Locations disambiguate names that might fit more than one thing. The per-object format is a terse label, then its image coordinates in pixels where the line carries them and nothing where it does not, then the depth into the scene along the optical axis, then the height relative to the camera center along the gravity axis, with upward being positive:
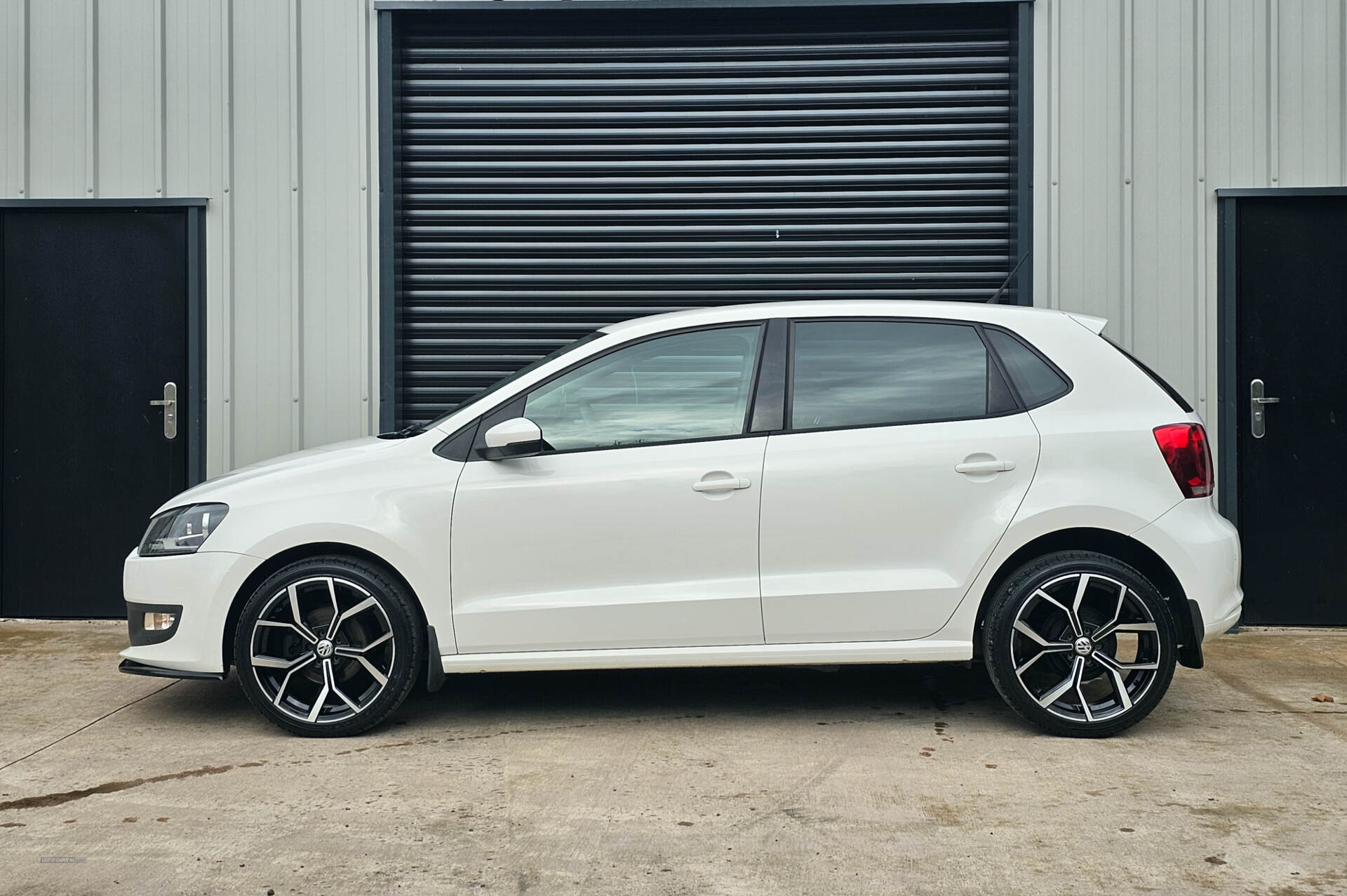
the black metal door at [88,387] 7.35 +0.40
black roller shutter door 7.44 +1.74
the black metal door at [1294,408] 7.07 +0.23
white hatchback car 4.66 -0.42
